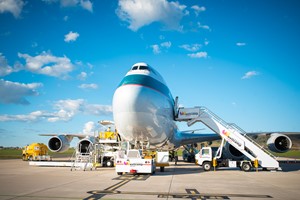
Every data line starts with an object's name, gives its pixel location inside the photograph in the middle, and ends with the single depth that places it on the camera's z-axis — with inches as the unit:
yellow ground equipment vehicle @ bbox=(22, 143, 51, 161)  1237.1
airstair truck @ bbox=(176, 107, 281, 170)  681.6
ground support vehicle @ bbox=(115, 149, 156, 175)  525.0
